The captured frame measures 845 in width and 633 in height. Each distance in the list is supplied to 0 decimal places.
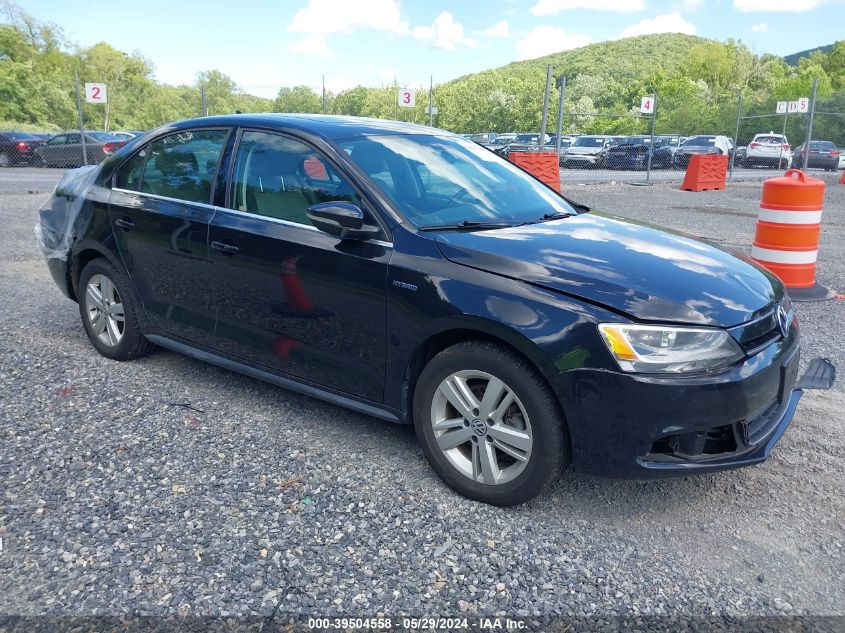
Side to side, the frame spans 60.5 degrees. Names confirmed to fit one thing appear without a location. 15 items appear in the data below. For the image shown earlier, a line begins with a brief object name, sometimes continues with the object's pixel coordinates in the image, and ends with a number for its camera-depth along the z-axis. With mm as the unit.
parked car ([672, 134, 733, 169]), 28453
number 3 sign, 22984
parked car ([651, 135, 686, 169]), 29547
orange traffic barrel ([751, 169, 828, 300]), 6688
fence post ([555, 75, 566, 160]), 17138
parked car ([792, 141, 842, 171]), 29500
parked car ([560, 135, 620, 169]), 29984
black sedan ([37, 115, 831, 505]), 2779
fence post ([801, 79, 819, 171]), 20803
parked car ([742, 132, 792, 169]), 29922
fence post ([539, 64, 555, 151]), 17188
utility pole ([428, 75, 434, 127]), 22822
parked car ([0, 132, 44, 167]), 23266
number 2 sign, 18125
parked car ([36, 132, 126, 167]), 21469
